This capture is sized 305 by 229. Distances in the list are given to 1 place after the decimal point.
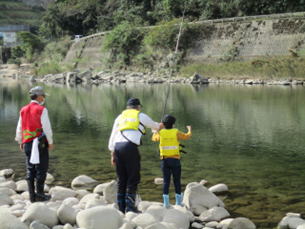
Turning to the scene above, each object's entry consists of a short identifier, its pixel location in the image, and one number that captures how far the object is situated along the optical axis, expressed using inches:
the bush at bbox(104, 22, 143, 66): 2527.1
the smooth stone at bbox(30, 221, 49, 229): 271.9
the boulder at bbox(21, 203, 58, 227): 285.4
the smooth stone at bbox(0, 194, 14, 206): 350.0
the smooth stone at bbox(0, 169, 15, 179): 493.2
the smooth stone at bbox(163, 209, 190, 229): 306.2
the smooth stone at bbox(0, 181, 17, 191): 413.3
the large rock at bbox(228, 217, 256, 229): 309.3
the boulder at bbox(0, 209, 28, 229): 263.6
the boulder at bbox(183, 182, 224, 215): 349.7
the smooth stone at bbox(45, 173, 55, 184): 464.9
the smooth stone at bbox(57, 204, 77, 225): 295.7
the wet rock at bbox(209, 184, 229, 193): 409.8
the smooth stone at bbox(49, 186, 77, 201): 380.8
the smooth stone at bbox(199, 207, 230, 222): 332.8
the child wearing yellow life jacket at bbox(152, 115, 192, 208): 345.4
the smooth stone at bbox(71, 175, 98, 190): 442.7
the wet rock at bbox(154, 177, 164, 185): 444.8
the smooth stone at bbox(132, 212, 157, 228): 287.7
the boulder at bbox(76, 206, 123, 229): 274.8
